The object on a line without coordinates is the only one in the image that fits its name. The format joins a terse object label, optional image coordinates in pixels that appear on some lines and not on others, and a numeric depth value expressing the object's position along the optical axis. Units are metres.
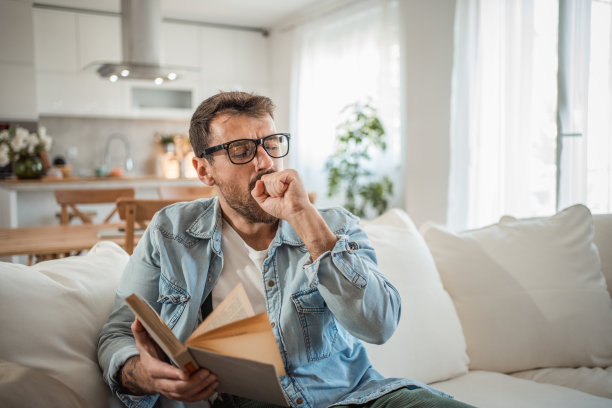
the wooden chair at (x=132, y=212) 2.49
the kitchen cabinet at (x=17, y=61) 5.26
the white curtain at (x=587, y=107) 2.74
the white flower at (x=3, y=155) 3.48
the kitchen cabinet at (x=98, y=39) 5.66
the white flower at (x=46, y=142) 4.25
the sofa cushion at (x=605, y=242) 2.04
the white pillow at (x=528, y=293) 1.76
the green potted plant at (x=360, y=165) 4.75
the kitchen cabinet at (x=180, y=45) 6.17
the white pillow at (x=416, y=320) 1.59
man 1.13
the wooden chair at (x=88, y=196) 3.56
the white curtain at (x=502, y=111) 3.16
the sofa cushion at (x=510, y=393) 1.47
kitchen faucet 6.21
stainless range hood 4.48
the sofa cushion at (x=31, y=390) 0.91
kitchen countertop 4.75
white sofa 1.52
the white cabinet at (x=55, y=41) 5.49
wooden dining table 2.25
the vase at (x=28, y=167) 4.80
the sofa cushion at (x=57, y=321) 1.09
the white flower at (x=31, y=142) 3.97
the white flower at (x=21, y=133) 3.84
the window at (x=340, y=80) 4.84
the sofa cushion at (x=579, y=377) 1.64
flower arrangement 3.61
